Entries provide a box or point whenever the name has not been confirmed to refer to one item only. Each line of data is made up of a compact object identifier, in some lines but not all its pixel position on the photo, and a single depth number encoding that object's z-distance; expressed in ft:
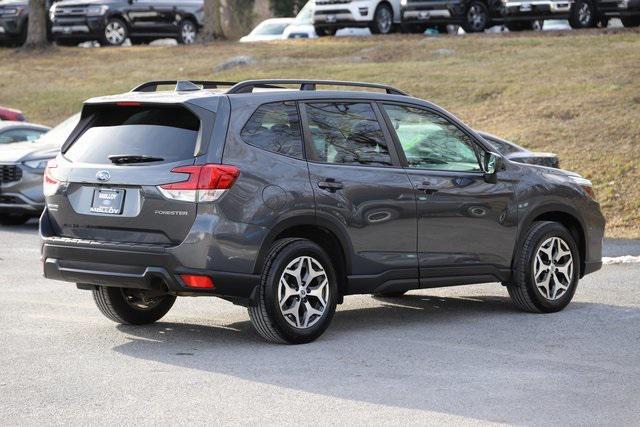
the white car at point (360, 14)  111.96
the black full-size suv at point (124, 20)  125.80
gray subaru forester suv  27.53
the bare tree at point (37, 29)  126.00
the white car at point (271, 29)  138.41
